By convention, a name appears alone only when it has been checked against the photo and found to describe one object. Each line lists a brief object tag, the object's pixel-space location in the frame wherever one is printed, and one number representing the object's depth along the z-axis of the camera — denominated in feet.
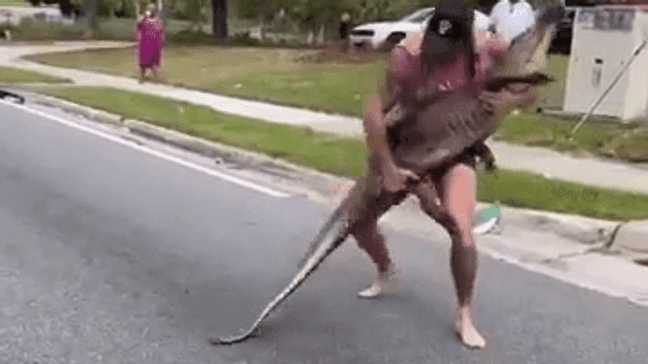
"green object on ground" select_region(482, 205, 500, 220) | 23.53
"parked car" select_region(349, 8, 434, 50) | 73.36
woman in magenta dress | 66.08
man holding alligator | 13.96
